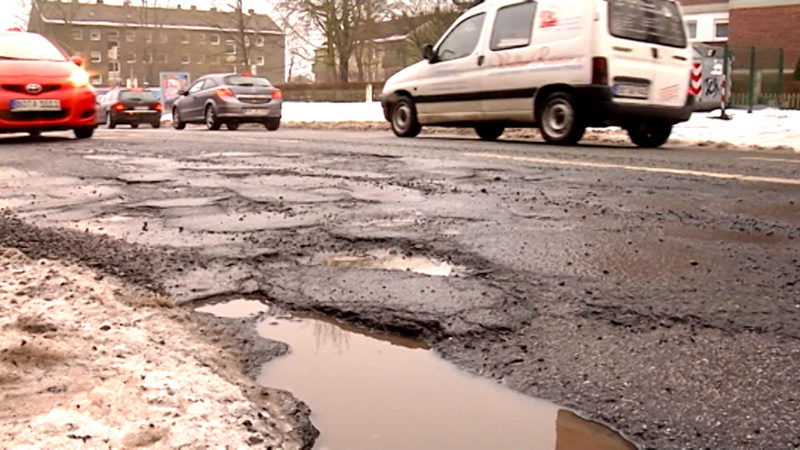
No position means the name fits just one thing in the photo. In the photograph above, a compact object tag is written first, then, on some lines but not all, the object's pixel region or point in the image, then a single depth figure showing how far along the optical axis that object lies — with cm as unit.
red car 1016
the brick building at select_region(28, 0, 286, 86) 7525
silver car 1806
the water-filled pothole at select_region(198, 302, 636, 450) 163
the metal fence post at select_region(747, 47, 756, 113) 2189
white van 937
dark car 2305
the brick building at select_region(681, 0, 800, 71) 3481
